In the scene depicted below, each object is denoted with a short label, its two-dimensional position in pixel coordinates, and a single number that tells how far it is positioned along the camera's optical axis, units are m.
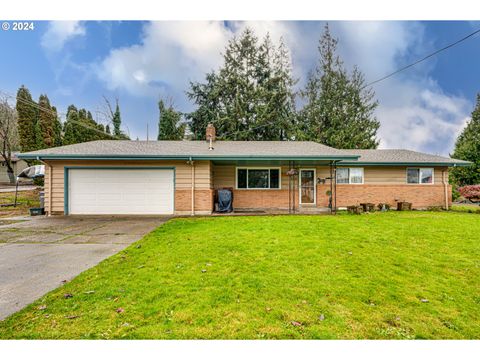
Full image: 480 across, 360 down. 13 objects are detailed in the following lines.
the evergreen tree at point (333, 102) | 22.06
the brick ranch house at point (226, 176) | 9.86
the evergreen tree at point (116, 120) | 28.44
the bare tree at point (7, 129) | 25.72
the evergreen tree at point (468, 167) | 18.23
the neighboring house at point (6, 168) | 30.77
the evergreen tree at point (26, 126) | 26.80
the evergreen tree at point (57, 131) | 27.89
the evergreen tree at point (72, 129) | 25.69
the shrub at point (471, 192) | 11.87
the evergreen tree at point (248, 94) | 21.58
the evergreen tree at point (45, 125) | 27.45
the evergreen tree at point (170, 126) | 23.44
